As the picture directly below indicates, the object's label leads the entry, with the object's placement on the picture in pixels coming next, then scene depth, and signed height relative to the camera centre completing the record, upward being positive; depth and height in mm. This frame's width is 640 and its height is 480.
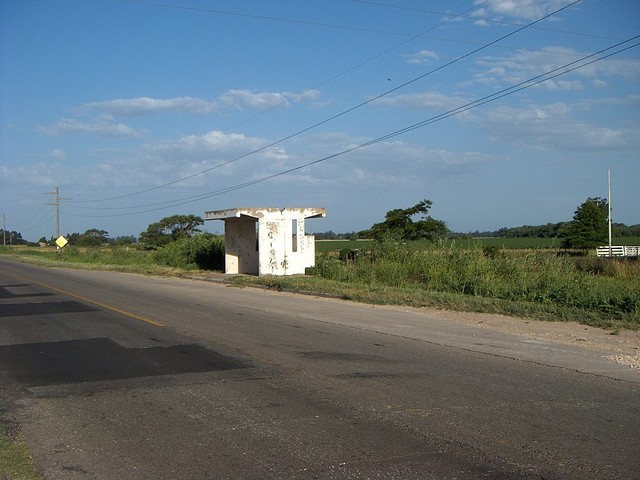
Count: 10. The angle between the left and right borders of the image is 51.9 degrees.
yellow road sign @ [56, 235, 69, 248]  70812 +1238
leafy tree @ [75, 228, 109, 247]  123688 +2732
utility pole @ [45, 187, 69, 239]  77812 +3257
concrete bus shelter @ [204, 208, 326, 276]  31422 +540
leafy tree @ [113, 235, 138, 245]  150400 +2983
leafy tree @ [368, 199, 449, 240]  55125 +1949
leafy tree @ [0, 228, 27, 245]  186000 +4455
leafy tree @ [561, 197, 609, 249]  61875 +1537
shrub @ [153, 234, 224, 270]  42875 -172
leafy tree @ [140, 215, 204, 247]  92062 +3274
